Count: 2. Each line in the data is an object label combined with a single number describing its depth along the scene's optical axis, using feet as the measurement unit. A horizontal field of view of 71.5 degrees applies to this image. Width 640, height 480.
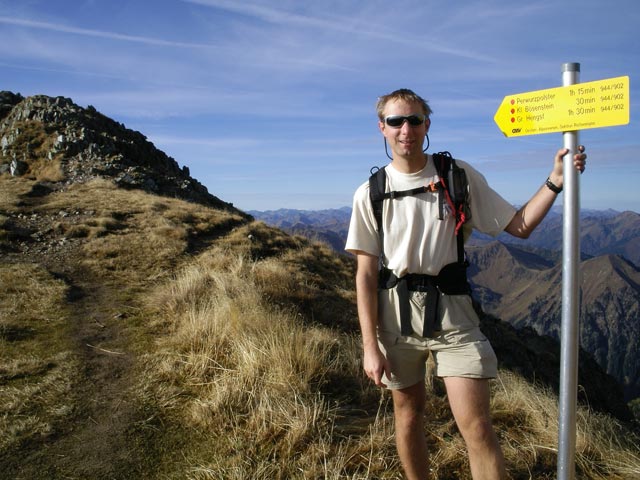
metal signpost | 6.54
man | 8.02
